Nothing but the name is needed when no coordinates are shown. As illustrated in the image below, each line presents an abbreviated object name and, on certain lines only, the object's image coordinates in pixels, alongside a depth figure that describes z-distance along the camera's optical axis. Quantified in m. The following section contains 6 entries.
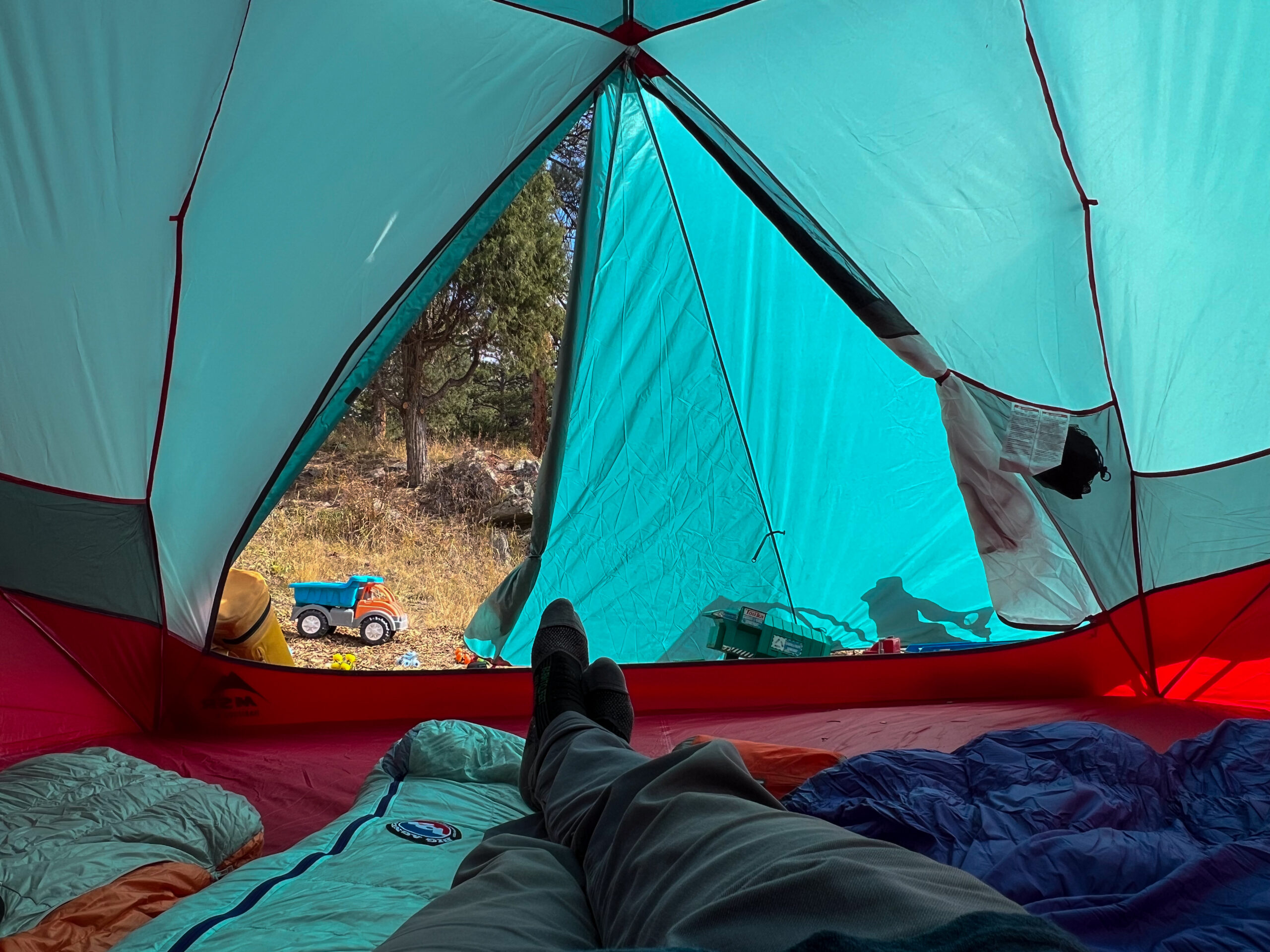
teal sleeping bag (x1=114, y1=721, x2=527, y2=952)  1.01
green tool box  2.63
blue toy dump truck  4.14
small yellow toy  3.24
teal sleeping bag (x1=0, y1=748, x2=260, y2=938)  1.20
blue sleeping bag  1.02
